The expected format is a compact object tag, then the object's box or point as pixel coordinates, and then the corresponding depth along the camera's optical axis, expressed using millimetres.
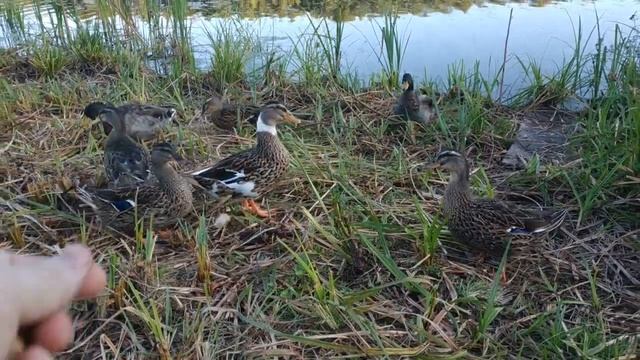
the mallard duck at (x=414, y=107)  4660
